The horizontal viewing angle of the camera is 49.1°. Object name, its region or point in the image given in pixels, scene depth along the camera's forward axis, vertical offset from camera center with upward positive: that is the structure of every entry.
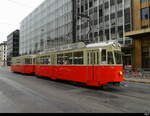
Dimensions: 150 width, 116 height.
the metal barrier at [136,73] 19.12 -1.38
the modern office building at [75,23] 31.20 +10.34
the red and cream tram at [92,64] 10.45 -0.14
